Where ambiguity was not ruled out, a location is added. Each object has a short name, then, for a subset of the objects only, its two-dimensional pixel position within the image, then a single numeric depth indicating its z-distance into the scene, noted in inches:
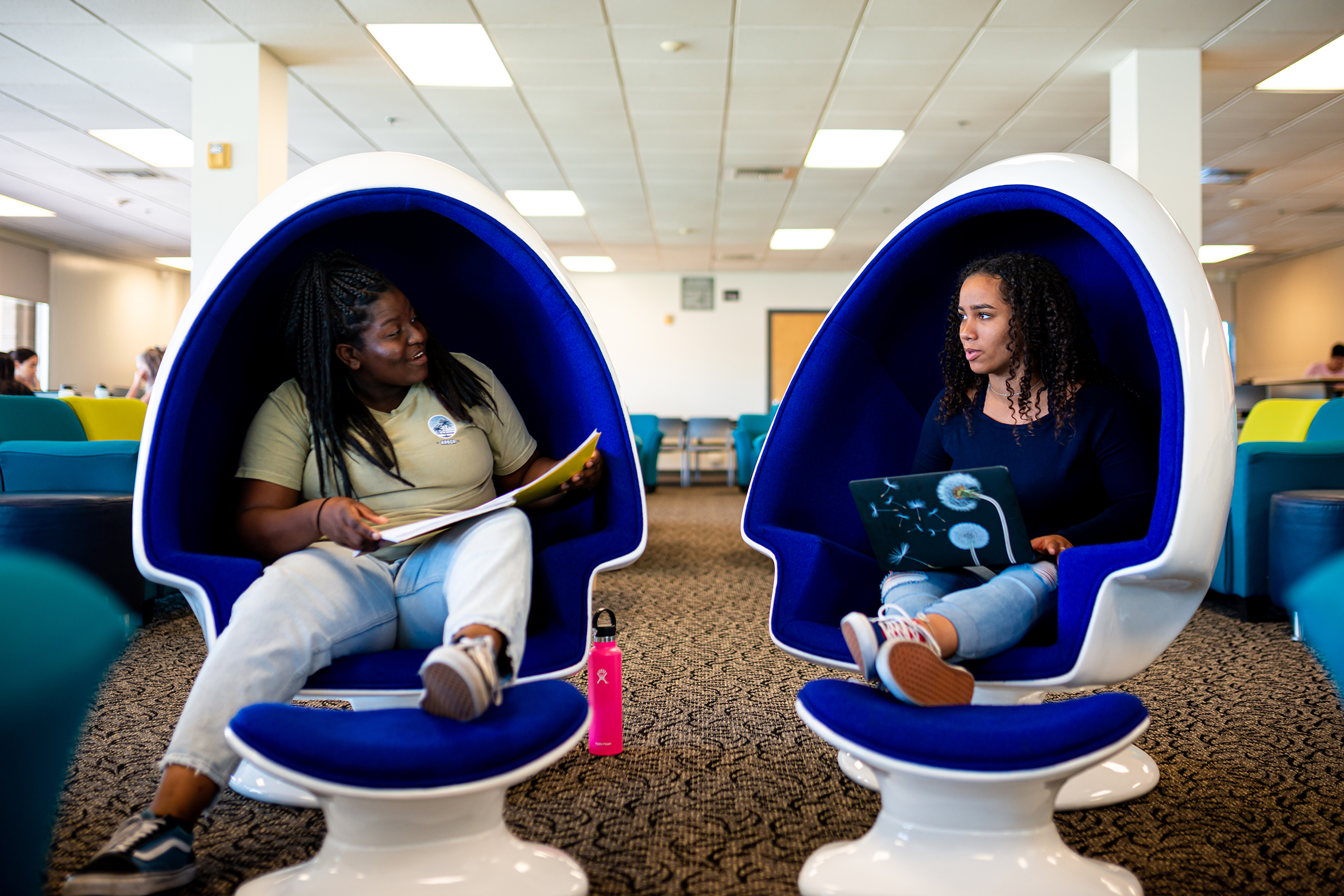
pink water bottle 71.8
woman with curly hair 57.7
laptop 56.3
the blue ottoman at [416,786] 42.7
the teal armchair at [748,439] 302.5
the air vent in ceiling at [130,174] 264.5
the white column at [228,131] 177.5
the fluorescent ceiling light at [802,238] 342.0
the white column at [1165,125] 180.2
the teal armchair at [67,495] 101.5
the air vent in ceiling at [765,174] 261.9
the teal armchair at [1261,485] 114.2
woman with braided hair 47.3
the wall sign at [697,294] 428.8
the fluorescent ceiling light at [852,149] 229.6
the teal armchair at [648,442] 270.4
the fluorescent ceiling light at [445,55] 170.4
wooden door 429.4
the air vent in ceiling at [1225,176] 262.5
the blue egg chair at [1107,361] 51.3
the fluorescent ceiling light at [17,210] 304.0
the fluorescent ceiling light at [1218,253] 379.9
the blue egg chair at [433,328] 55.6
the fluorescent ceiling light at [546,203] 290.0
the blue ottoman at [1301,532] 101.4
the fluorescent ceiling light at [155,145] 230.8
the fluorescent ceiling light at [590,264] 399.2
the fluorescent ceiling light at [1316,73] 180.5
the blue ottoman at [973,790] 44.1
